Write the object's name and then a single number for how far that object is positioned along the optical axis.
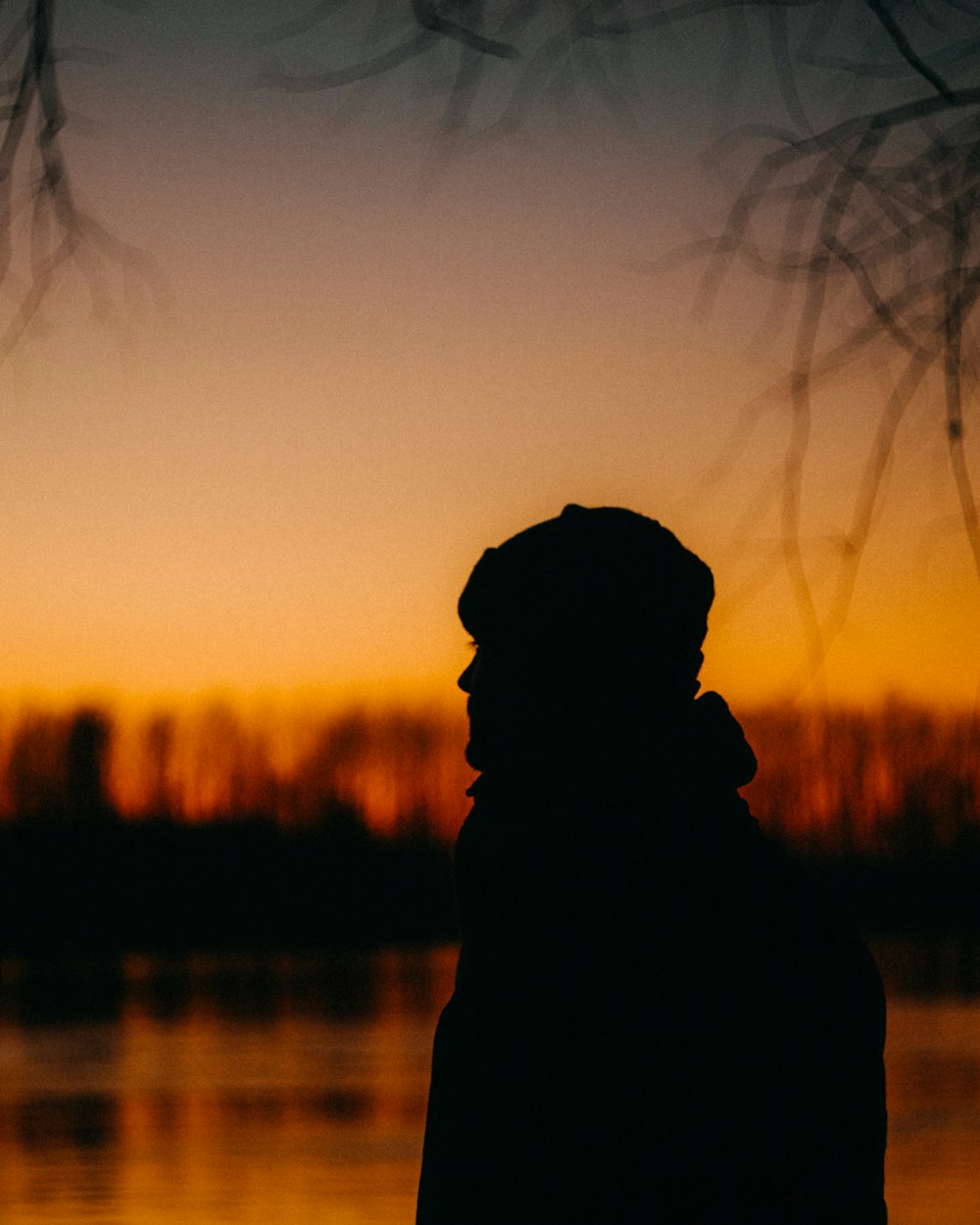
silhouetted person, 2.70
